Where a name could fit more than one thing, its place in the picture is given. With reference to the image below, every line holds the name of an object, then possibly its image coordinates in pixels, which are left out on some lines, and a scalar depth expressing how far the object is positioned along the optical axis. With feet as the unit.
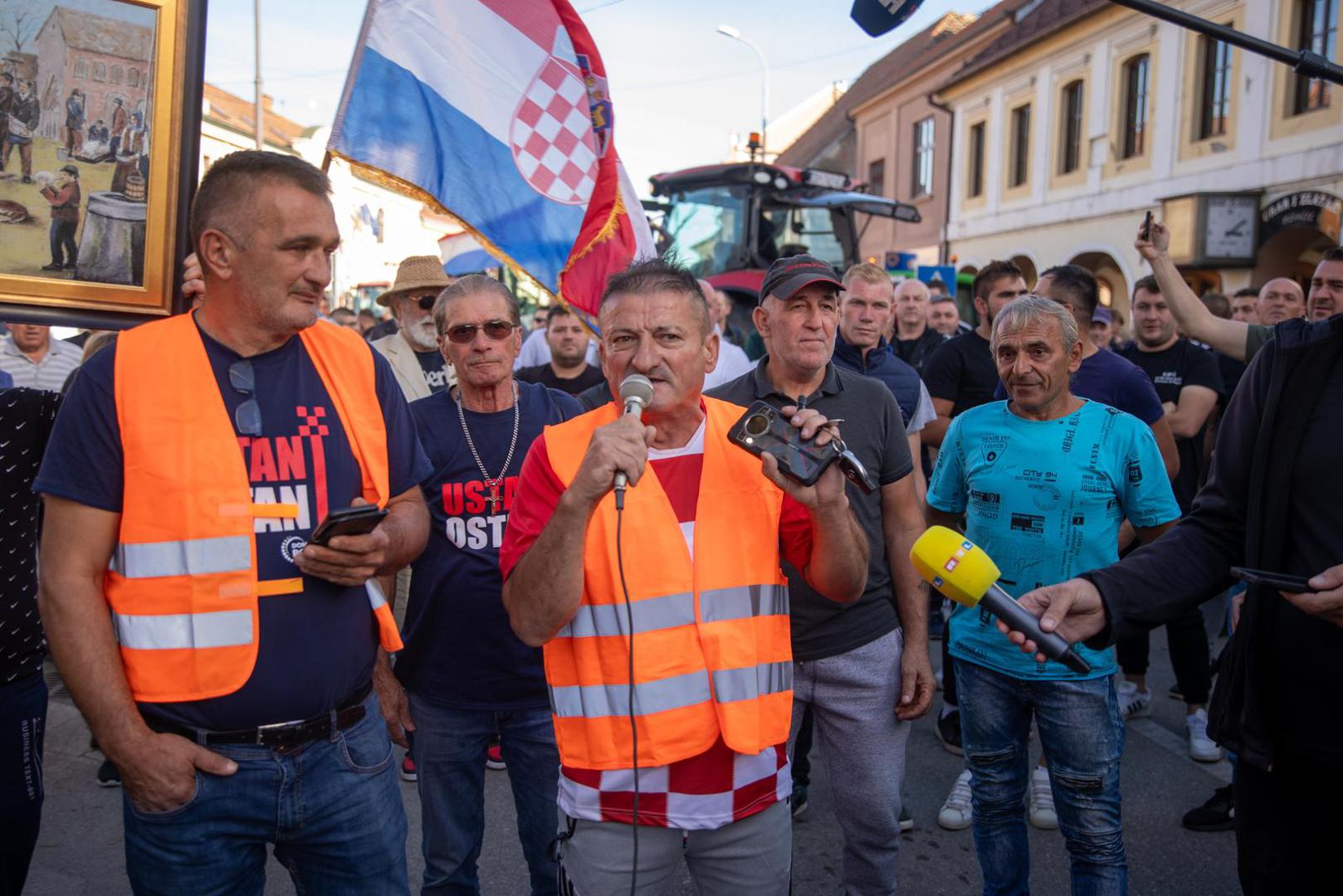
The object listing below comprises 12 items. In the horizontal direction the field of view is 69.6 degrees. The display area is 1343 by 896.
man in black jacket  6.58
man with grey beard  17.22
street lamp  84.12
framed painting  7.38
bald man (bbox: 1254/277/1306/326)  19.20
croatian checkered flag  12.50
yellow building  48.01
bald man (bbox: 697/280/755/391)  18.28
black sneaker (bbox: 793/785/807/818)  13.80
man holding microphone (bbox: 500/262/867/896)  6.85
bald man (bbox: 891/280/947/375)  24.93
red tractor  37.45
